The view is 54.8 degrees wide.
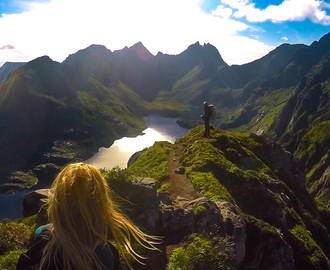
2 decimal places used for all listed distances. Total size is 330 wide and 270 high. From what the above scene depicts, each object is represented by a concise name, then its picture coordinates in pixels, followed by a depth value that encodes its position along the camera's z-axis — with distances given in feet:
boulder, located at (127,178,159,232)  62.85
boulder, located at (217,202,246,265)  67.03
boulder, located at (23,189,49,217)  80.10
